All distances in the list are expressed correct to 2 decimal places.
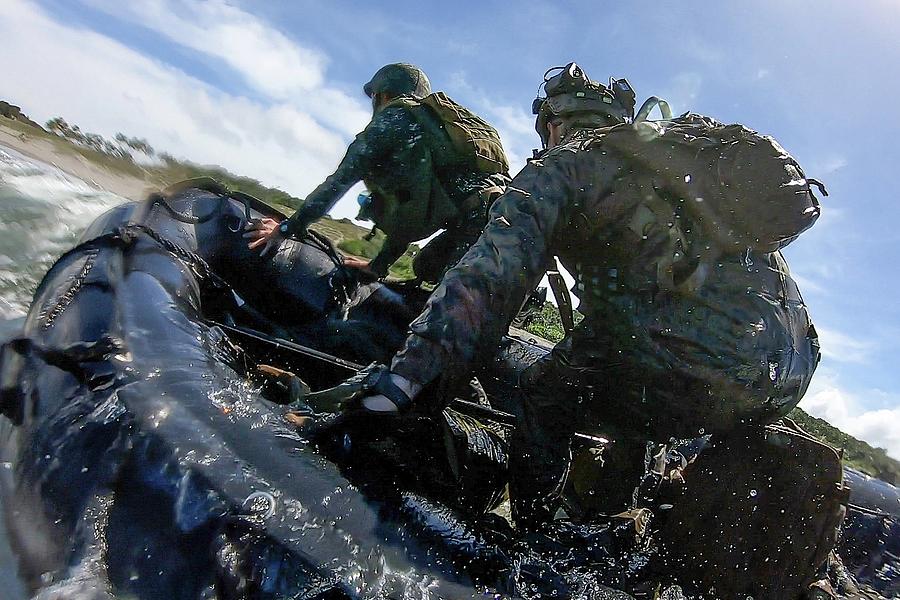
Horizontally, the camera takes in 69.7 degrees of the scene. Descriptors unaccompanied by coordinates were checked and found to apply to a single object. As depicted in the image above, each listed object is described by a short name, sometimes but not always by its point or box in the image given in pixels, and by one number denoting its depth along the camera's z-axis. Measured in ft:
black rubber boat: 4.80
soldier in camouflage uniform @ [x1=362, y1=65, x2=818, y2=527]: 7.21
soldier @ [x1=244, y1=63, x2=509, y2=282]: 15.28
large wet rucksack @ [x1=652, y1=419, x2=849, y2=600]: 6.47
